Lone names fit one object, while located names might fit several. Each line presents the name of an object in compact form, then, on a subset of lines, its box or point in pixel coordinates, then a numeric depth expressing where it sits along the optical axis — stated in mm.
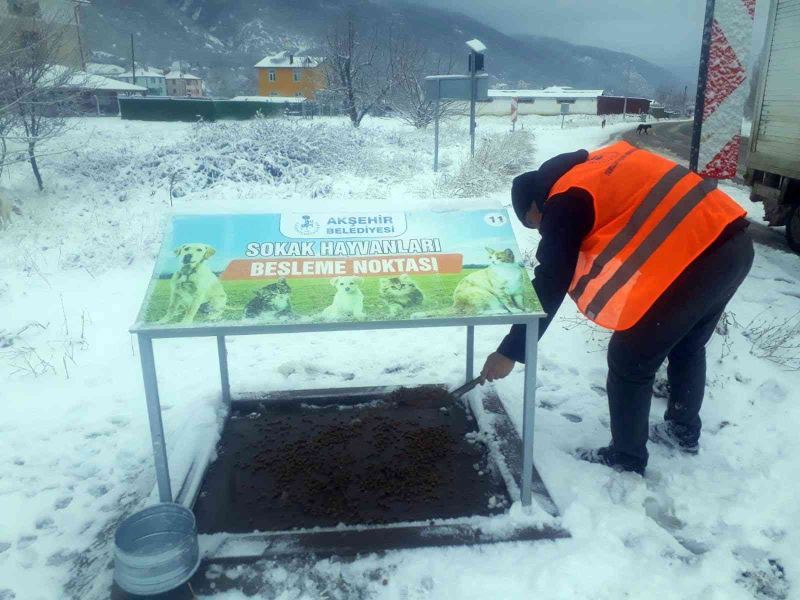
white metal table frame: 2236
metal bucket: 2074
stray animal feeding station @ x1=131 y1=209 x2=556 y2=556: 2299
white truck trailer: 6797
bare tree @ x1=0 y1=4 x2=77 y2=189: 13367
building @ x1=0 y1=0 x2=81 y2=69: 13852
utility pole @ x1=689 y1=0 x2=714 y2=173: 3488
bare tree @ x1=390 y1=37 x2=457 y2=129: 25734
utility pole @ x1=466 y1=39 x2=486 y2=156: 11117
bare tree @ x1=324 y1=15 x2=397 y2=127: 26422
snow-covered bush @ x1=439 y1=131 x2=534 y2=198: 10805
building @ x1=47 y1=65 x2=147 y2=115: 15039
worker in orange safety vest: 2309
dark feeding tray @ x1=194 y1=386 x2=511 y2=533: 2662
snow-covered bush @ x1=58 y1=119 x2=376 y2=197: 13188
